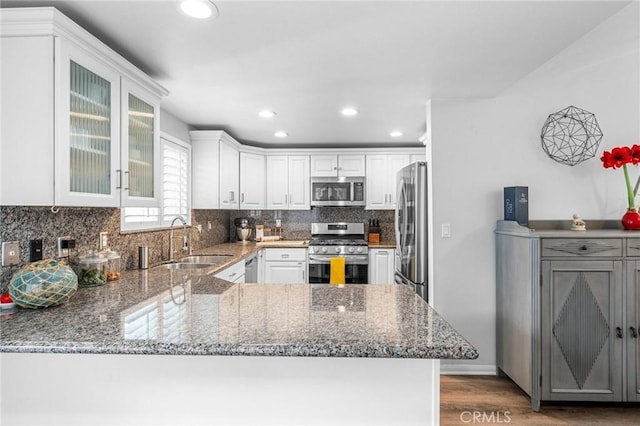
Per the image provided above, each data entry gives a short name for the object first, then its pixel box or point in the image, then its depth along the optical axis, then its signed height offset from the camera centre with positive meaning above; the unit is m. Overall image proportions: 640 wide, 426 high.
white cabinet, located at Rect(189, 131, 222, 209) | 3.64 +0.51
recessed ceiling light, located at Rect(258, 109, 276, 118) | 3.20 +0.96
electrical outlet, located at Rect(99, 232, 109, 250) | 2.20 -0.17
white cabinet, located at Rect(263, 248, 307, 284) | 4.38 -0.66
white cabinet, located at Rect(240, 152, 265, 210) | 4.43 +0.44
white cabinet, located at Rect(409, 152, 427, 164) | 4.60 +0.76
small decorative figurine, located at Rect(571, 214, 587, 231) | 2.60 -0.09
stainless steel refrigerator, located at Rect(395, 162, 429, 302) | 2.99 -0.12
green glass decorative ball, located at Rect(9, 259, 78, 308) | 1.39 -0.29
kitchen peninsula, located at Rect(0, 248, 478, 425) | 1.18 -0.59
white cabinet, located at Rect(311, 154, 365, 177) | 4.69 +0.67
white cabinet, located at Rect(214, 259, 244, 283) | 2.79 -0.52
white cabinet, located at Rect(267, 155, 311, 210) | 4.77 +0.44
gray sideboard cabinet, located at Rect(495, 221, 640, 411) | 2.33 -0.71
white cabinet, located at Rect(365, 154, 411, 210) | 4.66 +0.47
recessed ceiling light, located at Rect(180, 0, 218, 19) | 1.50 +0.93
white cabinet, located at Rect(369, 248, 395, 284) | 4.35 -0.67
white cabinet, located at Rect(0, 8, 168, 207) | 1.39 +0.45
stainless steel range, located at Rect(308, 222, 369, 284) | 4.39 -0.58
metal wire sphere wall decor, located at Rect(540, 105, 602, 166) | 2.78 +0.63
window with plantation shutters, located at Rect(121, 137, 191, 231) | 2.67 +0.20
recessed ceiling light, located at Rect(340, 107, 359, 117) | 3.12 +0.95
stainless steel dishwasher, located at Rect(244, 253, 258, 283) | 3.78 -0.64
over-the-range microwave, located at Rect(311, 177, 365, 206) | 4.64 +0.31
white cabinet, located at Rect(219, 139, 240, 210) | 3.80 +0.45
